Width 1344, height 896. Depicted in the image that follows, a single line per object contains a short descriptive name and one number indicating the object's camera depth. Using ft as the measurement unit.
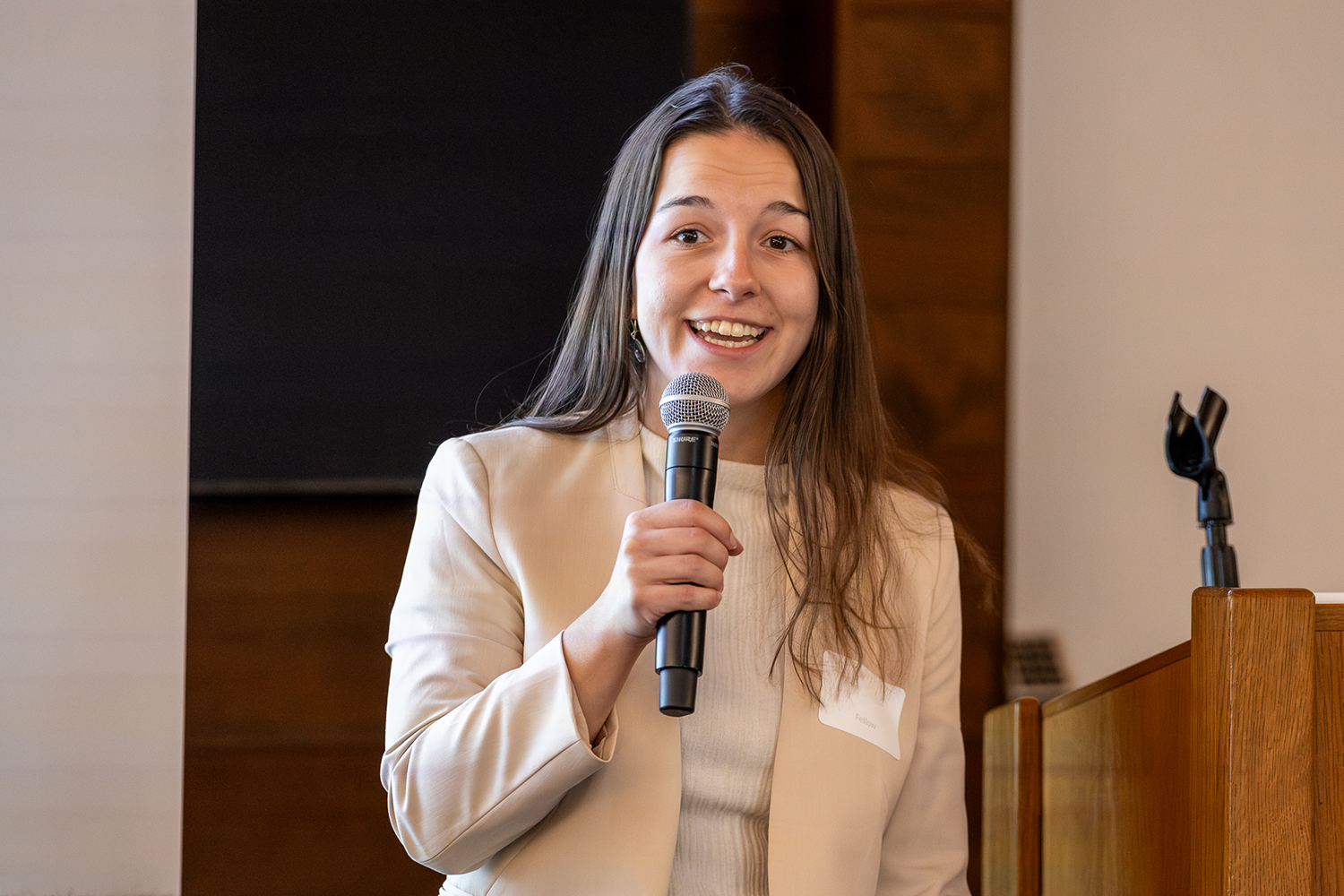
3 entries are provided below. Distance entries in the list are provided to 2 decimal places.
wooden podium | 11.78
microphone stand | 13.39
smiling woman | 12.40
